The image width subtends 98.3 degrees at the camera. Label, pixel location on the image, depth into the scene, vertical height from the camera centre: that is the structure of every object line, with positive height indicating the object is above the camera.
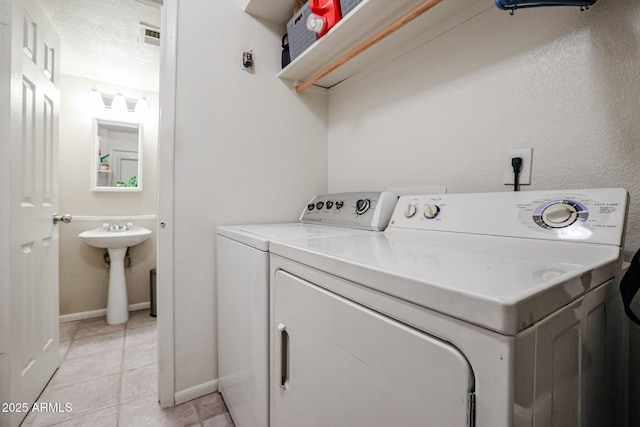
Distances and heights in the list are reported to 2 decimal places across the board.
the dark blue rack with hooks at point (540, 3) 0.74 +0.58
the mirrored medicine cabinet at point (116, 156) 2.53 +0.51
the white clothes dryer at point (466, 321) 0.37 -0.19
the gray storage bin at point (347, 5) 1.18 +0.91
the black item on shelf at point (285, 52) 1.66 +0.97
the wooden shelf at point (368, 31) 1.10 +0.83
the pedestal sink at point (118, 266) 2.28 -0.48
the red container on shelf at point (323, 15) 1.27 +0.92
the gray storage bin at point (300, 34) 1.42 +0.97
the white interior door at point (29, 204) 1.16 +0.03
